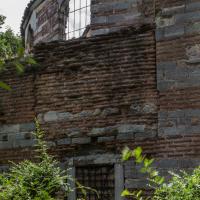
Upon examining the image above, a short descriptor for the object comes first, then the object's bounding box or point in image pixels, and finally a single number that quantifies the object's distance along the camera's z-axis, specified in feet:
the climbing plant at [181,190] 17.30
